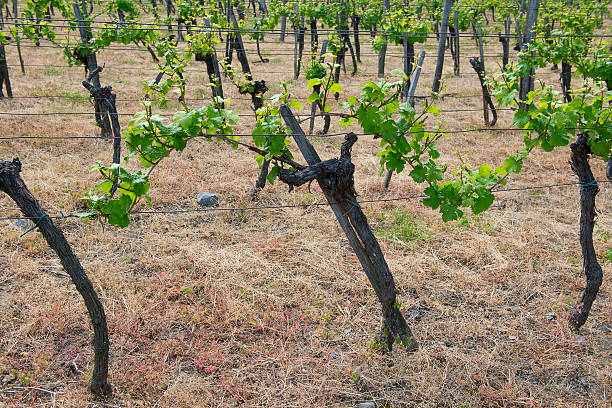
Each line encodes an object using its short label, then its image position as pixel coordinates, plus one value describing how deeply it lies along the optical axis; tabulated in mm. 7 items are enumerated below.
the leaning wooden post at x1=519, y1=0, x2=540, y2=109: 8578
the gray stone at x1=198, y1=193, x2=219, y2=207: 5777
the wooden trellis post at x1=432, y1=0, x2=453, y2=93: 8812
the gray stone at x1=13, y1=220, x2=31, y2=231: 5096
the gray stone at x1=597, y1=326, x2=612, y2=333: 3748
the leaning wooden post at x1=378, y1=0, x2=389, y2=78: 13627
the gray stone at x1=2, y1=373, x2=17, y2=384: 3197
